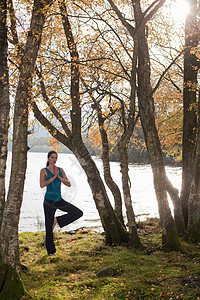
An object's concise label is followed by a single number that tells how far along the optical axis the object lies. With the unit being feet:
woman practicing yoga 22.00
